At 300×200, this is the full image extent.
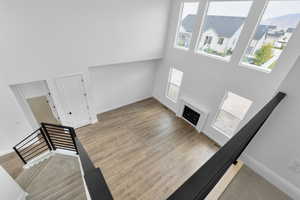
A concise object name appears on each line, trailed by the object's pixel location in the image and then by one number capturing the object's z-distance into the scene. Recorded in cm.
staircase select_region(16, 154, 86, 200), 308
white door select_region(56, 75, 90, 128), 466
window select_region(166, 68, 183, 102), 650
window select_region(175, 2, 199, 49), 507
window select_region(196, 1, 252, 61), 396
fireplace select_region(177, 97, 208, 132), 546
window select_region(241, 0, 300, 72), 317
